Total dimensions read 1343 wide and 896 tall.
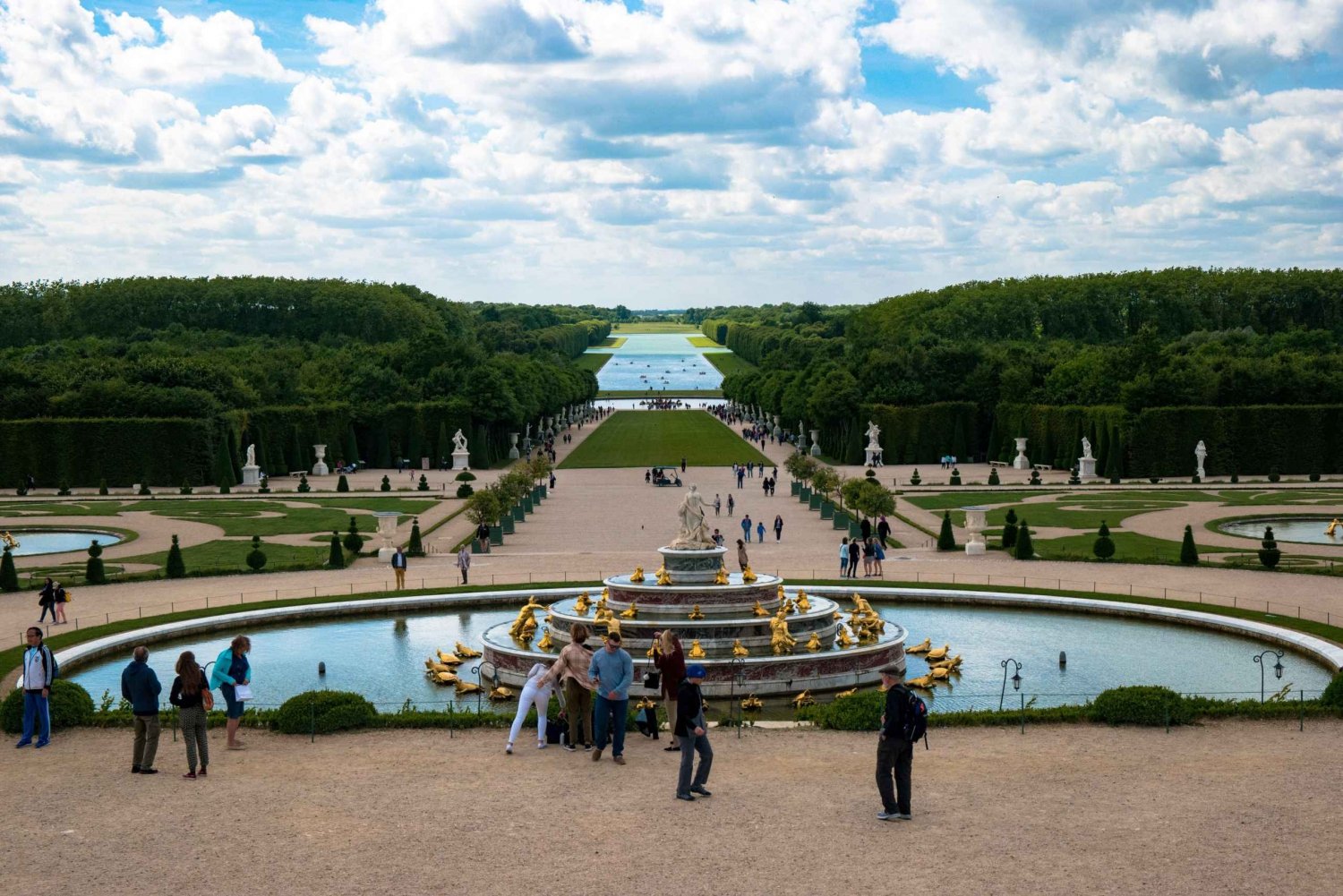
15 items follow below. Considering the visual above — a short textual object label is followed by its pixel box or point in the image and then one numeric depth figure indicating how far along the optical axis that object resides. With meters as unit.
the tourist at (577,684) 18.80
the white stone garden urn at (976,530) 44.25
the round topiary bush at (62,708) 20.55
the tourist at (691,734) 16.62
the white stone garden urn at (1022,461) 84.87
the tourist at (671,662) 17.53
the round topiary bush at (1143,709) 20.83
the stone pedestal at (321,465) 84.88
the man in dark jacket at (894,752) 15.66
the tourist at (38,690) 19.47
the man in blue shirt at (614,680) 18.31
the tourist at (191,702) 17.47
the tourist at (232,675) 19.19
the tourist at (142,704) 17.81
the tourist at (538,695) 19.53
